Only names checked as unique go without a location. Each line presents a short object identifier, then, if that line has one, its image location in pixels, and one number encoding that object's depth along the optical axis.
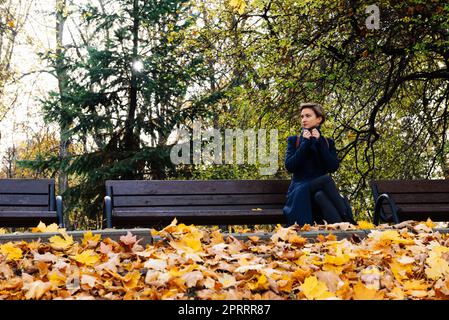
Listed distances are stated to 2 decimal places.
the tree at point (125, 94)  10.77
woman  5.94
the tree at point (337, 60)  8.83
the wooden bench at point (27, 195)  7.12
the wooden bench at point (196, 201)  6.80
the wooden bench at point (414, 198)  7.22
